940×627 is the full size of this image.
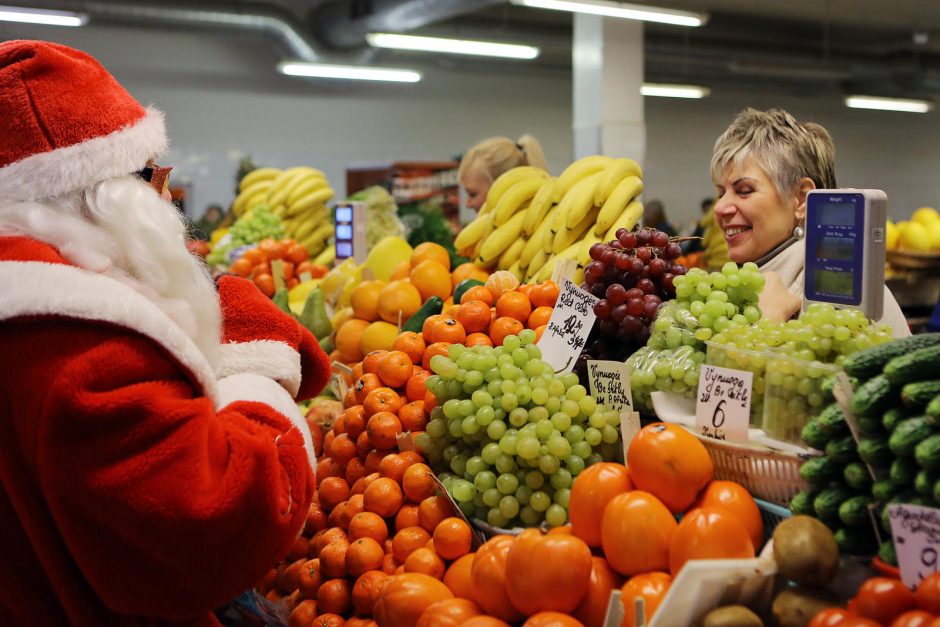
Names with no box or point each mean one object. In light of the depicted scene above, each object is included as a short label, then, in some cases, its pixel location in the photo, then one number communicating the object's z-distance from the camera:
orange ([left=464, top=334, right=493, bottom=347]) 2.20
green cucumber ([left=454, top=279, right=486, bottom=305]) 2.61
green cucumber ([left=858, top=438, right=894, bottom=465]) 1.16
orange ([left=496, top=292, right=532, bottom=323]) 2.25
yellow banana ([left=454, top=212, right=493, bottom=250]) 3.28
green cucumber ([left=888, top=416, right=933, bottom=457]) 1.10
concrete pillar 8.38
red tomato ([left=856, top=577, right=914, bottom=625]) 1.04
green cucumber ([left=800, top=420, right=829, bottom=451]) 1.28
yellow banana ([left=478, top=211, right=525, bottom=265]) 3.14
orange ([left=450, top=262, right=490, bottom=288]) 2.95
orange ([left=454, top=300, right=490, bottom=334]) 2.28
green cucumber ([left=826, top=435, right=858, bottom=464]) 1.23
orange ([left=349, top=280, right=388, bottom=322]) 3.00
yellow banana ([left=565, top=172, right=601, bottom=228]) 2.88
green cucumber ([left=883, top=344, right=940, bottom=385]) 1.15
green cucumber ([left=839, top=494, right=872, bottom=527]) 1.18
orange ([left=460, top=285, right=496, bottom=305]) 2.37
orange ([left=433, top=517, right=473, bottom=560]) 1.70
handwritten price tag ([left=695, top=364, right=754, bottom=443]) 1.44
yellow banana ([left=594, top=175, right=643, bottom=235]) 2.83
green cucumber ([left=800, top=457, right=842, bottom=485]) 1.26
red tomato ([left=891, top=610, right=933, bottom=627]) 0.97
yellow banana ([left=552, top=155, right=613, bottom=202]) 3.10
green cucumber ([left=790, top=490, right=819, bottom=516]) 1.27
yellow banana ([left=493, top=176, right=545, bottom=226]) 3.25
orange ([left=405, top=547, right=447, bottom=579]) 1.68
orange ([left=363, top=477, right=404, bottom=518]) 1.93
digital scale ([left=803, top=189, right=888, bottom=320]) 1.69
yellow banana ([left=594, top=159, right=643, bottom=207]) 2.88
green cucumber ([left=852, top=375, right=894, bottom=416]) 1.18
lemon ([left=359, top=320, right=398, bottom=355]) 2.88
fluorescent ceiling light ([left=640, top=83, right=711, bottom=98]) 12.77
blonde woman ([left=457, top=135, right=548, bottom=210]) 4.54
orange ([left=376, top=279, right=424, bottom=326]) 2.88
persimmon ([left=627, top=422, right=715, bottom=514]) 1.37
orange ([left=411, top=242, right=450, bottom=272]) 3.07
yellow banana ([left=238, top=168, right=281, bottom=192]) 7.12
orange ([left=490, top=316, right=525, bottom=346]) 2.20
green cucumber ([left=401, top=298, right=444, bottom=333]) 2.62
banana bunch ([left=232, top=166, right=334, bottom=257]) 6.24
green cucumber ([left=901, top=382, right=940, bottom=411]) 1.12
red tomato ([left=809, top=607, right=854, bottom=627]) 1.04
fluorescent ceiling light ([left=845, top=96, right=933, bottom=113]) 13.34
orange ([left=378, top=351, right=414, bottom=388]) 2.20
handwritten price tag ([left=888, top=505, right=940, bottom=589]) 1.06
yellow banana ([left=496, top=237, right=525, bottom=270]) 3.14
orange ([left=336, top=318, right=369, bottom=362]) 2.97
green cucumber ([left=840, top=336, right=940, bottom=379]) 1.21
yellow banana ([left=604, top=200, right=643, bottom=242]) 2.82
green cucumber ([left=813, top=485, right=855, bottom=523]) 1.22
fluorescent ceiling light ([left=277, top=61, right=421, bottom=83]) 11.33
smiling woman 2.54
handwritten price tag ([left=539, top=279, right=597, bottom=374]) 1.96
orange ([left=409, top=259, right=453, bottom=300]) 2.92
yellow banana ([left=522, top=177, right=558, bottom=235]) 3.13
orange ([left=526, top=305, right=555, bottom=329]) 2.21
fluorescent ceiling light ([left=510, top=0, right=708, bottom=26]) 7.39
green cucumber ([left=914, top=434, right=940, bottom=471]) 1.07
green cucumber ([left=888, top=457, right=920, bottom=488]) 1.12
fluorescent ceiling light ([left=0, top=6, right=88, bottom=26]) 8.73
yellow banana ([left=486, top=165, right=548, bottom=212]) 3.49
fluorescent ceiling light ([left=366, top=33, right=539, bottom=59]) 9.51
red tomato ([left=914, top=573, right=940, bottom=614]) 0.99
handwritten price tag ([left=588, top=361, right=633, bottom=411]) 1.76
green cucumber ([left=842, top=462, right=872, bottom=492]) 1.20
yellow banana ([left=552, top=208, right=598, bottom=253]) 2.94
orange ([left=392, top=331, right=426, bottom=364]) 2.26
